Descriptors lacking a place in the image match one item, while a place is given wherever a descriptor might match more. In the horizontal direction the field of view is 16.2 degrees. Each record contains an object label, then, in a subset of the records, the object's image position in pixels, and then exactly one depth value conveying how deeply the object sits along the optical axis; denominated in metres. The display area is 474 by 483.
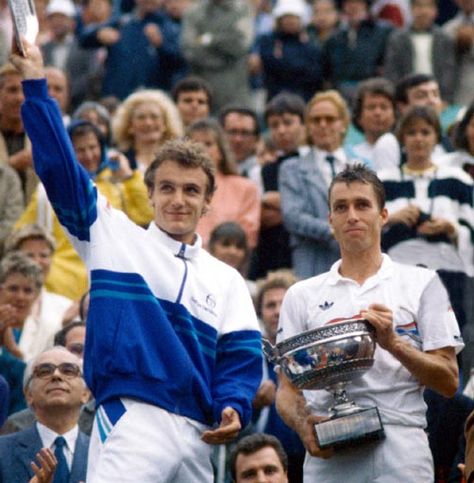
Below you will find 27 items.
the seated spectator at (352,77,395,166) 14.45
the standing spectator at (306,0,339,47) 19.55
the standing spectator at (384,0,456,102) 17.84
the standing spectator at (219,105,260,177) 14.98
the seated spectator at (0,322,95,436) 10.59
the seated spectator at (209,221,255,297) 12.82
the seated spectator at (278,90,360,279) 13.10
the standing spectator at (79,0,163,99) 18.45
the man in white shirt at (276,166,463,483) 7.88
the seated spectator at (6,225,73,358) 12.29
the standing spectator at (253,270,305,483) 10.79
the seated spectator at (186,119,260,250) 13.59
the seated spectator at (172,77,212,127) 15.48
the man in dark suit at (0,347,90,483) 9.41
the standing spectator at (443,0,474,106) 17.92
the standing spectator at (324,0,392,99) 18.28
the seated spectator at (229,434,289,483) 9.73
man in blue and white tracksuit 7.50
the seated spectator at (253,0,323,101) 18.34
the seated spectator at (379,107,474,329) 11.87
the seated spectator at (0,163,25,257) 13.53
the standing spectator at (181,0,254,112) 18.22
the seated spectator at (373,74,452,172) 14.47
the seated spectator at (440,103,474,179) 12.97
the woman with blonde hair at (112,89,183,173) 14.03
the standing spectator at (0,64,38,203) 14.09
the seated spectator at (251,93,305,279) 14.02
